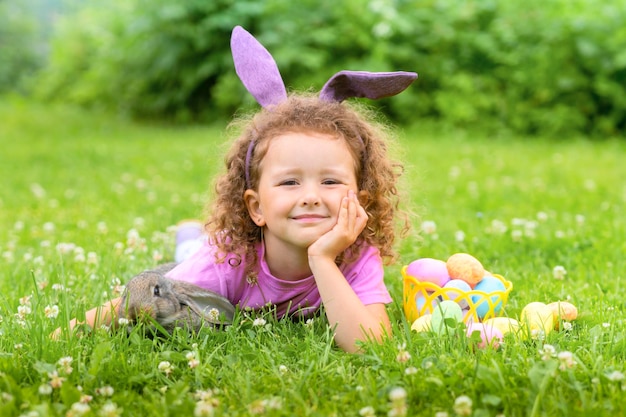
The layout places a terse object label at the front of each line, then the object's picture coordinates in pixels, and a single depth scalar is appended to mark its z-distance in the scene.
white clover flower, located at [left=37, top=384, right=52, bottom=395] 2.33
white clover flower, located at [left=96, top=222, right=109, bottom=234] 5.10
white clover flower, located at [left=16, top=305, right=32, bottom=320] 2.98
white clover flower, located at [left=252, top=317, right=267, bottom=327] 2.93
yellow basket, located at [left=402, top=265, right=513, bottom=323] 3.14
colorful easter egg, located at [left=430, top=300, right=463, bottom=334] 2.80
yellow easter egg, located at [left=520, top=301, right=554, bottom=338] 2.96
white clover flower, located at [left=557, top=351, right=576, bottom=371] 2.35
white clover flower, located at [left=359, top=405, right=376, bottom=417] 2.21
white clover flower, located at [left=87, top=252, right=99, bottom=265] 3.94
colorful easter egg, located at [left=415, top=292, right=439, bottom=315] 3.16
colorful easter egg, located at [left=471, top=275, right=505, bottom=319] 3.17
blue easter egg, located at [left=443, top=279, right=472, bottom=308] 3.20
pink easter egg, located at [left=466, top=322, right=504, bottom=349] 2.73
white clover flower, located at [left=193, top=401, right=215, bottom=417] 2.17
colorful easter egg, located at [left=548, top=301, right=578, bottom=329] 3.06
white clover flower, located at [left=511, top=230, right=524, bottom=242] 4.46
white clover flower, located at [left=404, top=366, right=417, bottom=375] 2.37
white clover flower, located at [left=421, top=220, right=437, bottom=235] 4.40
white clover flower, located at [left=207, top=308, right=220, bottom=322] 3.02
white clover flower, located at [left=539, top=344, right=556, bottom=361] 2.43
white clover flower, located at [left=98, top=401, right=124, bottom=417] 2.20
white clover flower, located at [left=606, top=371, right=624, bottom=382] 2.31
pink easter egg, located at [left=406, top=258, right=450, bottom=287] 3.38
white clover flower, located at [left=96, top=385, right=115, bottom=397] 2.37
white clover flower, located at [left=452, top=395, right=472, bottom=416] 2.15
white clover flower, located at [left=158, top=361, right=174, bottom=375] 2.53
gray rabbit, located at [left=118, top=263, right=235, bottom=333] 2.93
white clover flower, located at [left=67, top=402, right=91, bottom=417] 2.20
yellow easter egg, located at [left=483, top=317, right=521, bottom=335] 2.95
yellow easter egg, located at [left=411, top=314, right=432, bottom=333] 2.94
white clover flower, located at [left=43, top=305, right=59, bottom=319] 2.95
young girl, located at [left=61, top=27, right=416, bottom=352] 2.94
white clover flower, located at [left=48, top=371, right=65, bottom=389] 2.38
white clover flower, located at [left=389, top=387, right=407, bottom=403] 2.13
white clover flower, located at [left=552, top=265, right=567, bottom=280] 3.78
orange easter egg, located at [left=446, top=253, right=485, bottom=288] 3.36
